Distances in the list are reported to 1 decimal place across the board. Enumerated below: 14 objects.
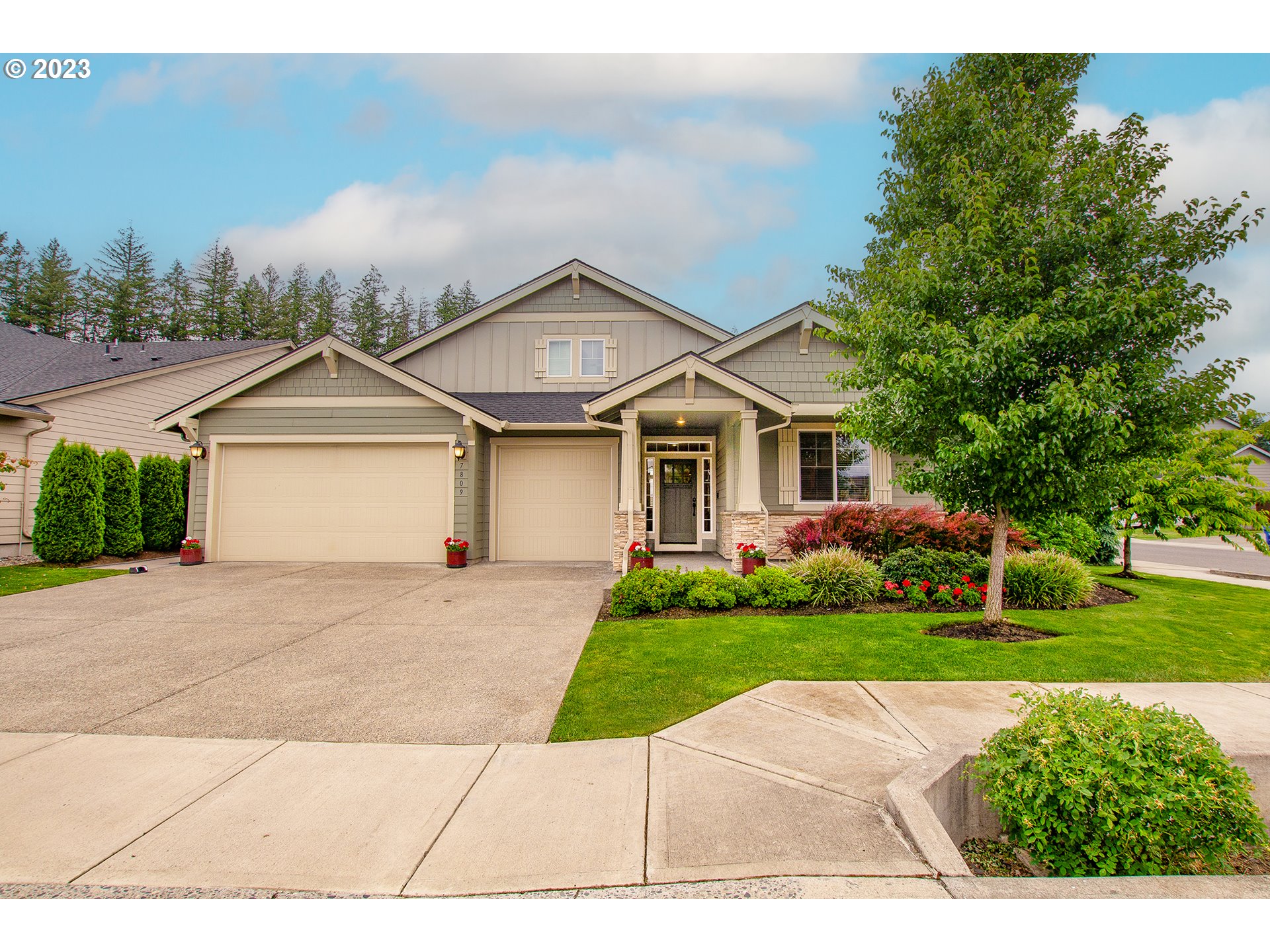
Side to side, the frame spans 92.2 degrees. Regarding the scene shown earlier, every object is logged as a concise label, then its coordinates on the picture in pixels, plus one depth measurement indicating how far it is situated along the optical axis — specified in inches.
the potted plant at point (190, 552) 475.8
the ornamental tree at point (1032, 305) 230.2
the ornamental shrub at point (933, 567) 331.0
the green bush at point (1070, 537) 426.0
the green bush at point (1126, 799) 99.3
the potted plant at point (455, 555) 462.6
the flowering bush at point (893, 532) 368.8
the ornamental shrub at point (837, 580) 316.5
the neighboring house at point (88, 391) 520.7
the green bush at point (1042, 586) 327.6
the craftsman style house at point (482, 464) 488.1
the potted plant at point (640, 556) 366.9
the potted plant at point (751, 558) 376.5
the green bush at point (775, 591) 310.3
